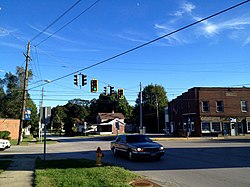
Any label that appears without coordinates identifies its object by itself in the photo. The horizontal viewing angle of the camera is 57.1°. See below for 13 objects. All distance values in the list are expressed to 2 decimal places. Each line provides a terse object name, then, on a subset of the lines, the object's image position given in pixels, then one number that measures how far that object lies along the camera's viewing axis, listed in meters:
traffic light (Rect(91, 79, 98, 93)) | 19.08
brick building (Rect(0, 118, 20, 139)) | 35.50
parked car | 20.54
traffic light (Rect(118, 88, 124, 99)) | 22.82
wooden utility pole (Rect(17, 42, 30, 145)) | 26.90
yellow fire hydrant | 10.11
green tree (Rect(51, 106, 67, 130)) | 83.78
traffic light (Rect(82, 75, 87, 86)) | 18.94
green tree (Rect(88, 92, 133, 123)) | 74.68
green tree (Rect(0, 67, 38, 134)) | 44.40
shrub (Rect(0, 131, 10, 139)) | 32.19
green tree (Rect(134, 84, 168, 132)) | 61.20
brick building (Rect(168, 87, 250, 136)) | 34.84
